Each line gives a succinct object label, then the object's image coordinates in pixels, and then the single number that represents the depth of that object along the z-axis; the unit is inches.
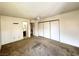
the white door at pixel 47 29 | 181.5
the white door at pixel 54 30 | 148.7
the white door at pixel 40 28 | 212.9
